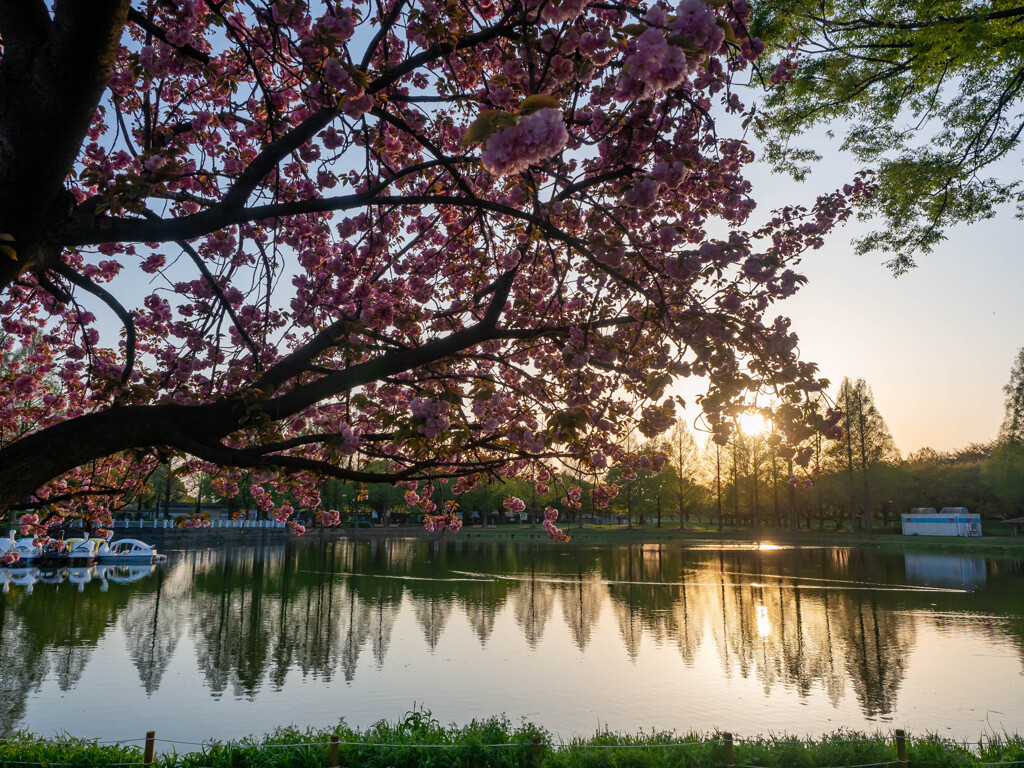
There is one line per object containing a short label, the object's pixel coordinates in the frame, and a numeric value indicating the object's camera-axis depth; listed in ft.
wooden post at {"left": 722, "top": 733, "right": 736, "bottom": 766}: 24.71
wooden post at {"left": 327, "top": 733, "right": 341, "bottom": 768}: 25.29
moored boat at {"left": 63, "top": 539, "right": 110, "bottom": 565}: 130.82
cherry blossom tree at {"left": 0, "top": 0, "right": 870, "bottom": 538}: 12.97
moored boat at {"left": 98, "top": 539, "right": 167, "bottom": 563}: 136.15
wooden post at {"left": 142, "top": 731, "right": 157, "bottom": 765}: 24.51
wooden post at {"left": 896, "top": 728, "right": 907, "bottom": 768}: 24.86
